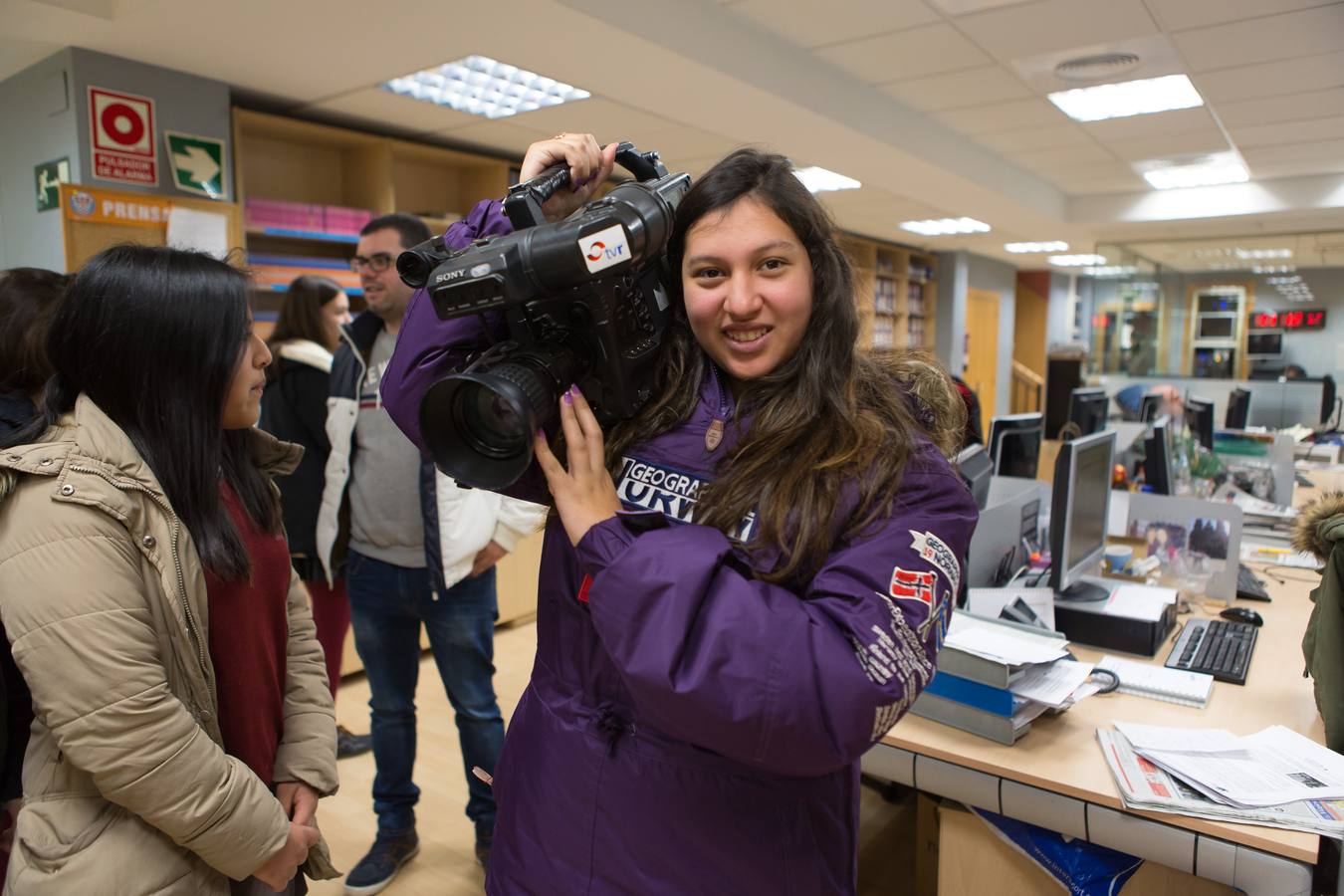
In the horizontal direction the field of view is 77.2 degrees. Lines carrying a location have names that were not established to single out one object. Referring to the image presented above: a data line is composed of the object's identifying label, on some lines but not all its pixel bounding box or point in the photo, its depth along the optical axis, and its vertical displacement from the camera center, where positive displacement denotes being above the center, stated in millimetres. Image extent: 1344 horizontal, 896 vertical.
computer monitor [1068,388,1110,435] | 3510 -263
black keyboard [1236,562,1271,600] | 2369 -682
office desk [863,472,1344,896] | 1222 -706
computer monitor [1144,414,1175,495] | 2941 -395
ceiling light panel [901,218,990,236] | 7336 +1072
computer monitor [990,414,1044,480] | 2797 -328
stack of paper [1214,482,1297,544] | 3162 -659
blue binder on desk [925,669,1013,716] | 1481 -621
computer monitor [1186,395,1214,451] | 3955 -351
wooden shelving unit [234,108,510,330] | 3650 +811
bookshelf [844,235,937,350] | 8406 +565
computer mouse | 2160 -691
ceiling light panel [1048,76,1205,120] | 3914 +1209
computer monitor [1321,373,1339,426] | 5547 -338
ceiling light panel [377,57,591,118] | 3348 +1075
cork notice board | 2854 +434
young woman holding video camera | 705 -202
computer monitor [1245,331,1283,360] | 7645 +27
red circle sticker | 2927 +770
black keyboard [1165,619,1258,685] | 1822 -686
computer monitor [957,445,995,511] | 2225 -333
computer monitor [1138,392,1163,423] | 4348 -316
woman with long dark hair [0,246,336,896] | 912 -303
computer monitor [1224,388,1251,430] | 5059 -371
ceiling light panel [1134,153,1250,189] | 5621 +1219
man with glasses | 2014 -512
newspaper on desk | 1226 -687
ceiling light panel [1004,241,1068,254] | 8821 +1054
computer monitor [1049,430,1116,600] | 1931 -399
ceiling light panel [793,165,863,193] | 5381 +1094
